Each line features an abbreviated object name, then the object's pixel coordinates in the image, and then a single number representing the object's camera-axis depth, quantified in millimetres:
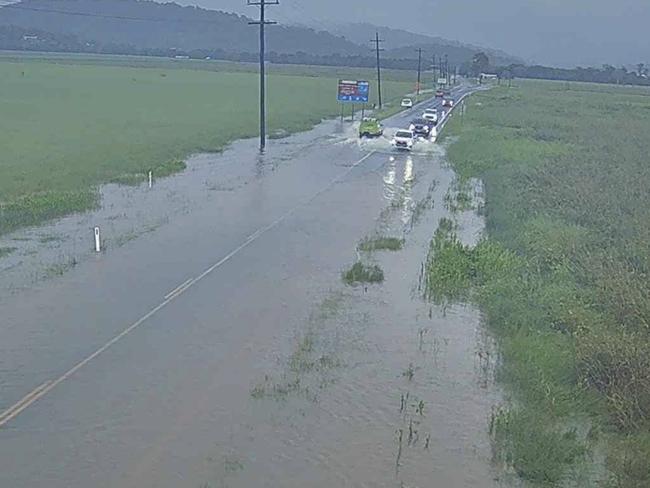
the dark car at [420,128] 58781
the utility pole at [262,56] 46169
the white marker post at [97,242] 23716
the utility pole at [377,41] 85162
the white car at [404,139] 51250
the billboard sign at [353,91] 72812
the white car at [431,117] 65012
